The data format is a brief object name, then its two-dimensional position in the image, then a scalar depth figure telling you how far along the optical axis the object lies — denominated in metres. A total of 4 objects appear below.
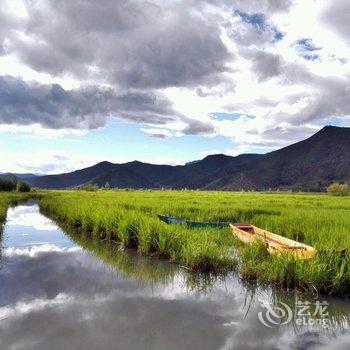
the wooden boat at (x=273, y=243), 11.24
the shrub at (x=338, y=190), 71.23
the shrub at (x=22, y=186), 88.96
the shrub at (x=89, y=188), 96.46
